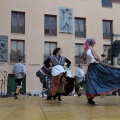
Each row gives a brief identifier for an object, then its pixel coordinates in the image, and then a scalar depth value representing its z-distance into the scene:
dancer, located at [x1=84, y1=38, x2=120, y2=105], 3.88
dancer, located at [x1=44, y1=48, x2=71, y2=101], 4.74
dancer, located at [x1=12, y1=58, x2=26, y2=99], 6.89
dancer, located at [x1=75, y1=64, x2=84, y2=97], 8.34
